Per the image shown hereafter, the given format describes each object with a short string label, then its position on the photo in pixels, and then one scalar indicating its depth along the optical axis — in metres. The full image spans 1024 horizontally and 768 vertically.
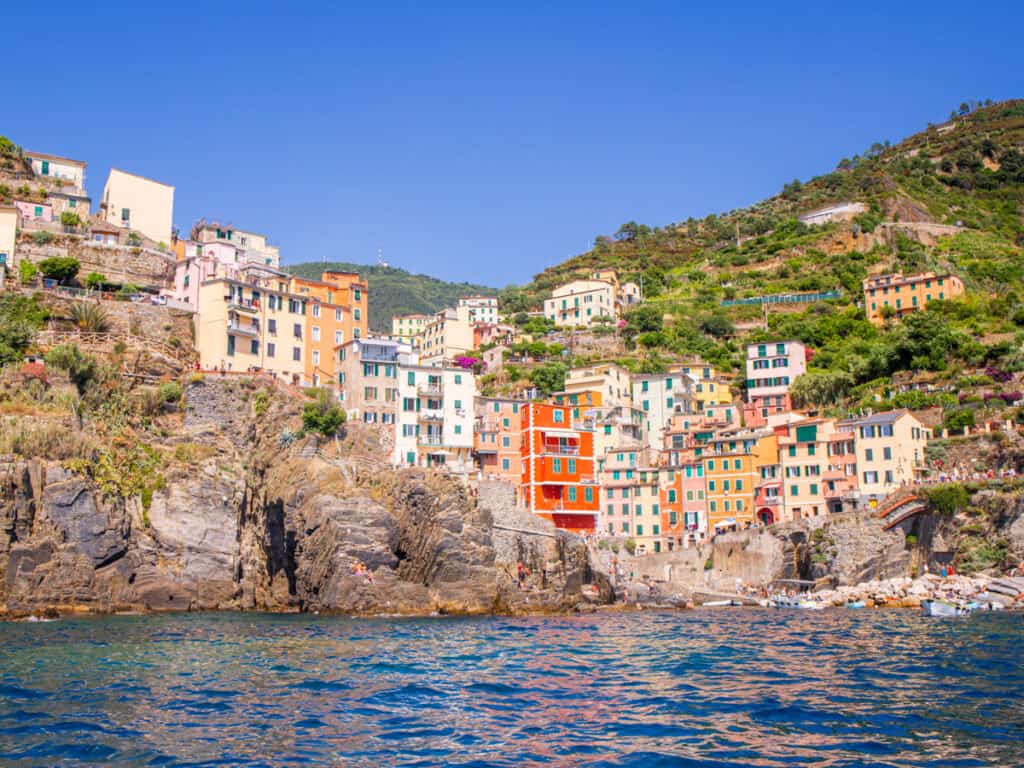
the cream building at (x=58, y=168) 84.88
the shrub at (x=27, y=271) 68.06
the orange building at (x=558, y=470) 70.31
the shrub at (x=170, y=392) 62.16
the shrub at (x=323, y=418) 61.22
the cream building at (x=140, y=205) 82.81
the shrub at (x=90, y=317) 65.12
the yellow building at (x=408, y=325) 139.00
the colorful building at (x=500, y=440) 72.94
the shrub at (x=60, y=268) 68.62
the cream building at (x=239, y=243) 86.00
